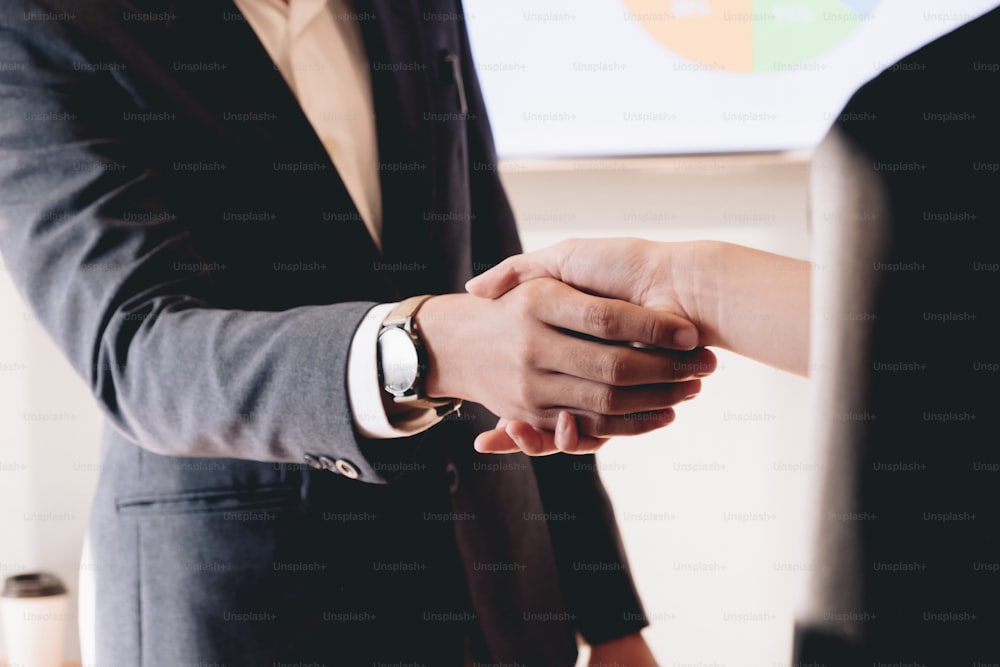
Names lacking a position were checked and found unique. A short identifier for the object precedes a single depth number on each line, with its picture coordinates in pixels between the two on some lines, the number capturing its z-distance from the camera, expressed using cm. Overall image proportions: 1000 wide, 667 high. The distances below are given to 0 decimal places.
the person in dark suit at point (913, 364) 26
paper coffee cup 203
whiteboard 186
